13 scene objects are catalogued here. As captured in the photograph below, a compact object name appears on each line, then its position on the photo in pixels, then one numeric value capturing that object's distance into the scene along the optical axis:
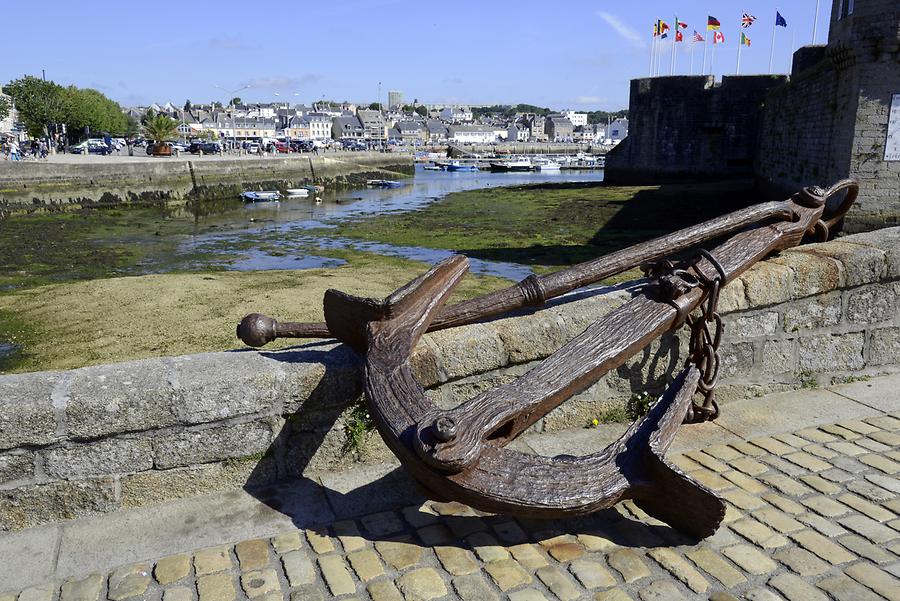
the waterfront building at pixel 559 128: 159.62
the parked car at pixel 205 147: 53.74
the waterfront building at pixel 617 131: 150.50
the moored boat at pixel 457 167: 71.94
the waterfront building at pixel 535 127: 159.00
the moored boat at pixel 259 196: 35.44
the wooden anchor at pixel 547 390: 2.21
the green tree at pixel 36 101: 51.88
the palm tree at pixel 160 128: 53.12
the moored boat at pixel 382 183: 47.34
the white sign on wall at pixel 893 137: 13.83
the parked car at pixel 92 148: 52.91
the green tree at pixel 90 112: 60.53
